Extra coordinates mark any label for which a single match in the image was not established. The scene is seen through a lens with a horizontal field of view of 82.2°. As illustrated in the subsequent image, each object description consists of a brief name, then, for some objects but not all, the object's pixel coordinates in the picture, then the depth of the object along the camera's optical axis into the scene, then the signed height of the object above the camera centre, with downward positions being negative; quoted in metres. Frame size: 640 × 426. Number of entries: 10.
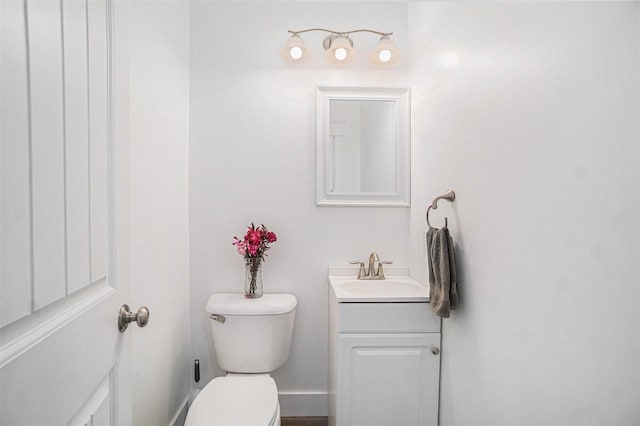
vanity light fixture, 1.94 +0.81
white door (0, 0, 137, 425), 0.45 -0.02
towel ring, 1.47 +0.02
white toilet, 1.81 -0.65
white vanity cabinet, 1.60 -0.70
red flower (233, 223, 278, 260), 1.90 -0.21
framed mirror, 2.07 +0.29
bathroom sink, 1.60 -0.42
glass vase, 1.93 -0.41
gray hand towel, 1.38 -0.27
